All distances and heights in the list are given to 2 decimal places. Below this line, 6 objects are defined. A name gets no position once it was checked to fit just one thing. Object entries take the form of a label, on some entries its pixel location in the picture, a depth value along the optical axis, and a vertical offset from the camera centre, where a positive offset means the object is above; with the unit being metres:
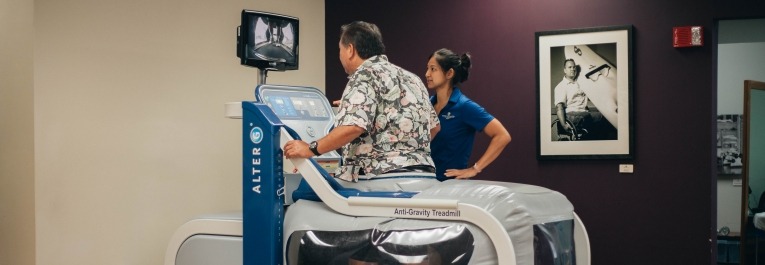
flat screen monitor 3.73 +0.40
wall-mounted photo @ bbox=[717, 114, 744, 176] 8.18 -0.21
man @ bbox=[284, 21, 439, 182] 3.02 +0.02
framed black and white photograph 5.41 +0.21
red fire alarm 5.18 +0.57
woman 3.96 +0.01
